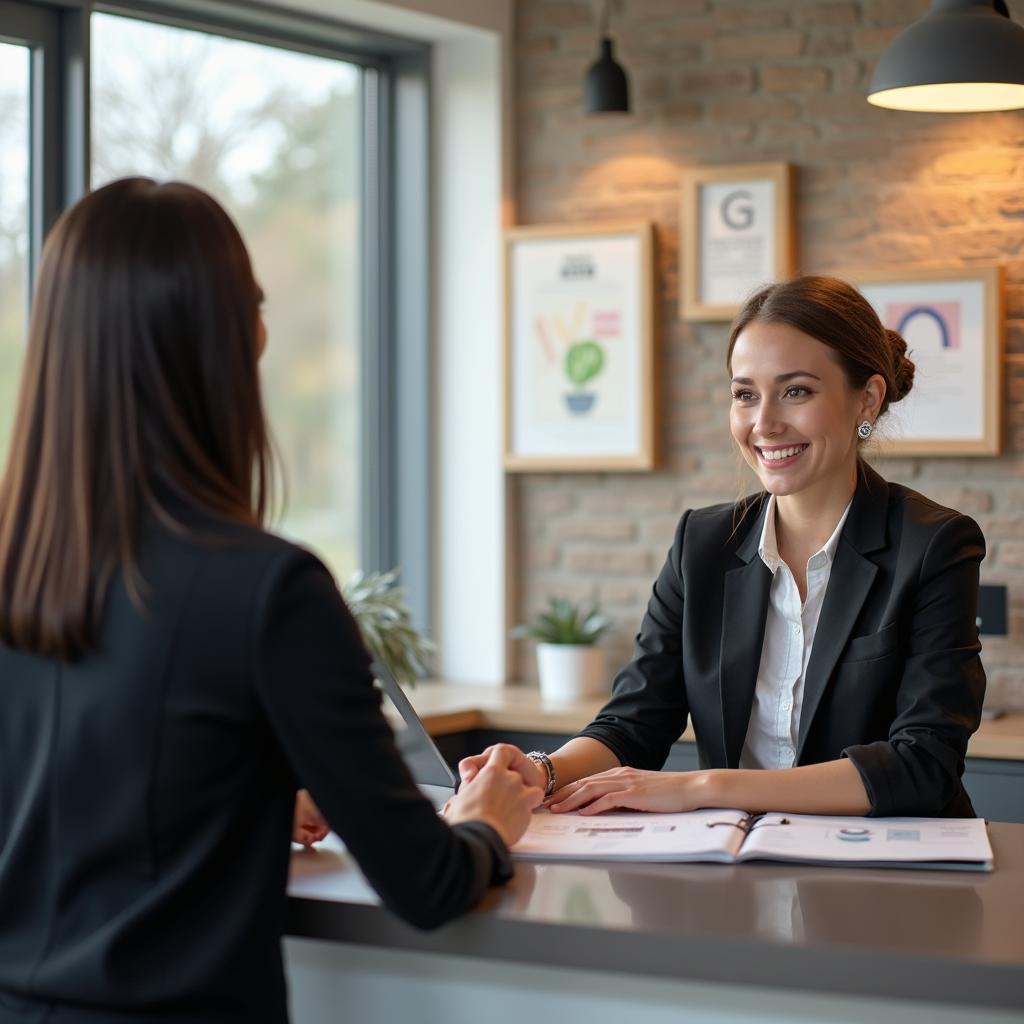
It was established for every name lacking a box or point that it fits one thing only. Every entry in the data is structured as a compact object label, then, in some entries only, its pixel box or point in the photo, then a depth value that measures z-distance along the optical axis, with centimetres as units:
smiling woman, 217
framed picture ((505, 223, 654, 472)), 438
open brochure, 163
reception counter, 130
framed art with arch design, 394
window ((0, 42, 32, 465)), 366
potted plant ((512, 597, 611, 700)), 427
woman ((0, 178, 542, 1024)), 124
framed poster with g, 418
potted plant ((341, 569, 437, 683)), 399
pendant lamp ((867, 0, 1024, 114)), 300
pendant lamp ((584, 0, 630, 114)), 422
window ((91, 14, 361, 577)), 398
